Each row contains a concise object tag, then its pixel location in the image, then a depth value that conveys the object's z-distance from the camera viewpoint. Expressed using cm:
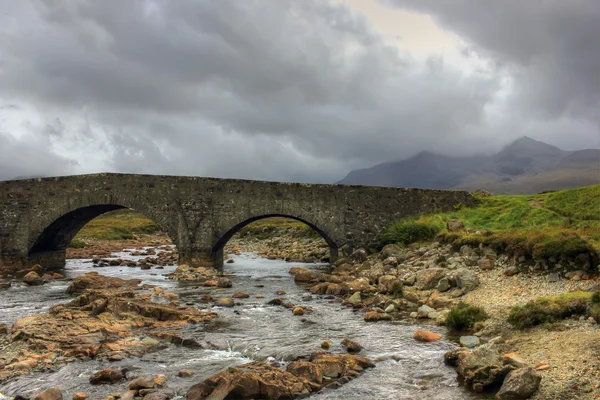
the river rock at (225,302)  1714
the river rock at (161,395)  816
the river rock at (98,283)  1995
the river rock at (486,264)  1662
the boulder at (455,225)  2367
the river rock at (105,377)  921
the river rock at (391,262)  2241
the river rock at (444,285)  1598
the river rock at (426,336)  1151
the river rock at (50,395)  820
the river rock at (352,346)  1098
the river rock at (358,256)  2644
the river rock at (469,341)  1060
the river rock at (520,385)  739
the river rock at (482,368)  815
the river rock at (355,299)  1658
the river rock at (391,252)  2372
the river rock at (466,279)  1511
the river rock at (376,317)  1412
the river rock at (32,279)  2300
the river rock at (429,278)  1688
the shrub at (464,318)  1208
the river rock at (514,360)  824
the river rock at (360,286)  1864
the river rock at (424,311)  1405
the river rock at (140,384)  871
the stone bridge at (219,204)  2767
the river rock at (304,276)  2341
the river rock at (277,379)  831
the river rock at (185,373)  954
